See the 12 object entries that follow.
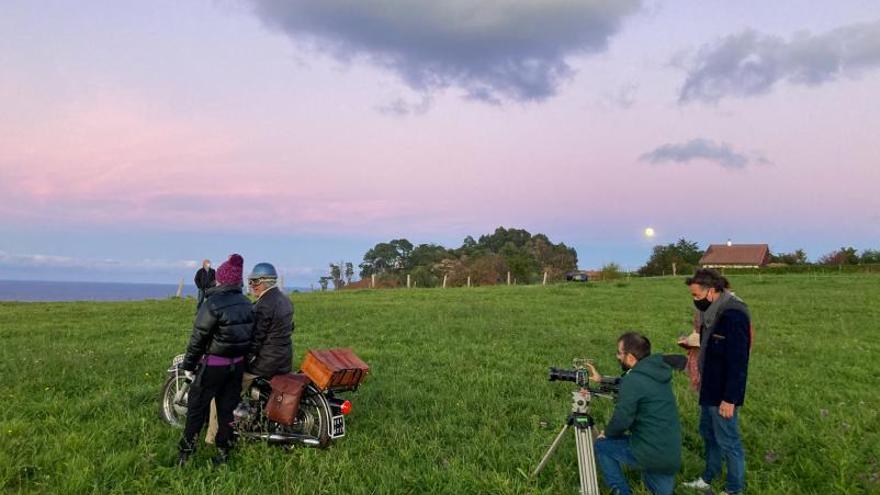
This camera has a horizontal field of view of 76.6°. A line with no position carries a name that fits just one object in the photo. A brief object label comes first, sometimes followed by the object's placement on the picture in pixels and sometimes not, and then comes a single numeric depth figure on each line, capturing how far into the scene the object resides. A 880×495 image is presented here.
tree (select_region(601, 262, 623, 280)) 59.81
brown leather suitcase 6.25
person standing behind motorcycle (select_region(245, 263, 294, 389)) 6.27
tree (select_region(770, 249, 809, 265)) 72.36
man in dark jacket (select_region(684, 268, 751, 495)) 5.05
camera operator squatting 4.62
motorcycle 6.23
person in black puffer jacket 5.82
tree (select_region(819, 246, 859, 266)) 61.44
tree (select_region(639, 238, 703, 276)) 68.46
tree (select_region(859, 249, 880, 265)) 59.67
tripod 4.60
